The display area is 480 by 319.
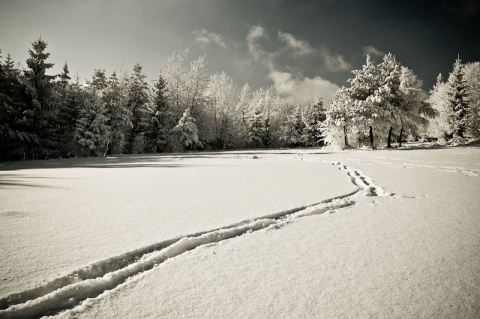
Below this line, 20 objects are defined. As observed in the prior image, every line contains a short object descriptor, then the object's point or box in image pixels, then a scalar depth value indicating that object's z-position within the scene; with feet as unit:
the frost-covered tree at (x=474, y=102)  101.50
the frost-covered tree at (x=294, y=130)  150.10
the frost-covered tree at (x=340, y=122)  78.89
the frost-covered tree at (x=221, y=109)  123.34
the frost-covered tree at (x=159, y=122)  95.20
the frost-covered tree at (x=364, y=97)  75.62
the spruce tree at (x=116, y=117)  81.20
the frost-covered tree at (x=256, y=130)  139.85
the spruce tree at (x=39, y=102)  64.95
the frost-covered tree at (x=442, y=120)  107.24
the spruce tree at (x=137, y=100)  96.42
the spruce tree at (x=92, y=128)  71.46
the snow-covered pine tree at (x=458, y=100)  104.06
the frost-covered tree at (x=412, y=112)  76.89
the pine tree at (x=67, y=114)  74.23
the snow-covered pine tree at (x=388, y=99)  75.77
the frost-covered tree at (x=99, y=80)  99.41
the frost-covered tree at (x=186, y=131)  94.94
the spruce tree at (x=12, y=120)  58.49
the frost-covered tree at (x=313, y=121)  144.87
